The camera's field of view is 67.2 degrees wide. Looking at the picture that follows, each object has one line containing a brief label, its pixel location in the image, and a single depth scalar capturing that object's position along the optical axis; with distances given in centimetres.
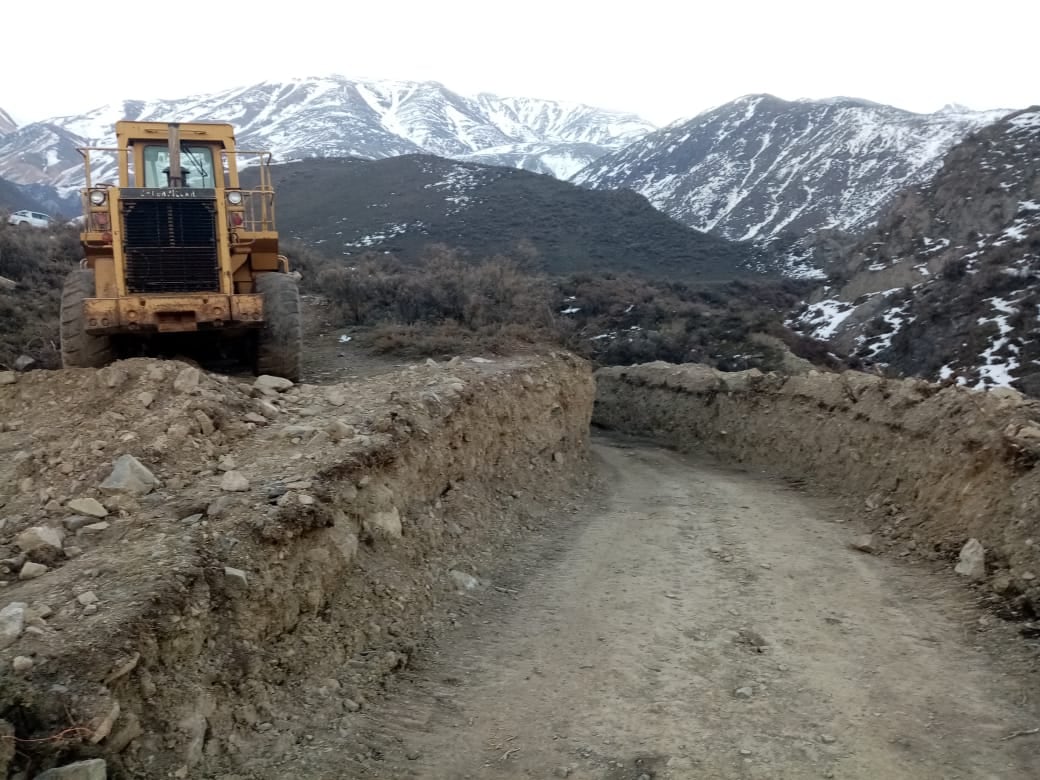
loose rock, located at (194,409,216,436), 648
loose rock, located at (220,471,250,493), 550
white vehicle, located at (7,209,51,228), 3534
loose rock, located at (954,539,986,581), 664
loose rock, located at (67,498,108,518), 513
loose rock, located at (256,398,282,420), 724
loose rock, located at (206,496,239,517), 509
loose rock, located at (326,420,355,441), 663
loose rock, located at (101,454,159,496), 540
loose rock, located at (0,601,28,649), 375
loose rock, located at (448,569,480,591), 662
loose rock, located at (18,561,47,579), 443
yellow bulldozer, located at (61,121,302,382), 916
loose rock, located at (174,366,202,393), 696
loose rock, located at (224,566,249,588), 455
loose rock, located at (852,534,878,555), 806
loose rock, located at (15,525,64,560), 466
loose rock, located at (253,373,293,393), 823
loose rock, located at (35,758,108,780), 325
